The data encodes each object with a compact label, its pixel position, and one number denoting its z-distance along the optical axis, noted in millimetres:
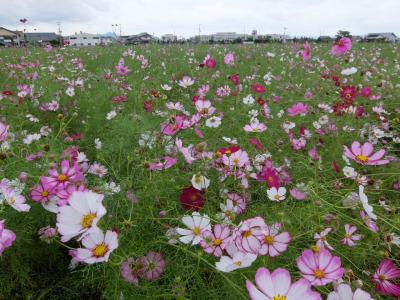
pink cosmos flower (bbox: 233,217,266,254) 757
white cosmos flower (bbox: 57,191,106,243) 728
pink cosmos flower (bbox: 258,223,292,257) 804
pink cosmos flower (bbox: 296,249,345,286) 696
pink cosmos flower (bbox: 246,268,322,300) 598
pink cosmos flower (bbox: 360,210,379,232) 900
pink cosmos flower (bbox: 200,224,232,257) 798
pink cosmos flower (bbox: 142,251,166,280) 874
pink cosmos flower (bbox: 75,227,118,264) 684
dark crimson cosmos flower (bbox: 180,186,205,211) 1062
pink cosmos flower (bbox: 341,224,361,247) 939
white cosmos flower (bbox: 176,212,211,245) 845
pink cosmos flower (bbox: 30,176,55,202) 893
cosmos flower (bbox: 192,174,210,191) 1005
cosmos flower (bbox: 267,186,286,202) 1112
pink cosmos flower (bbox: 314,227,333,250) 830
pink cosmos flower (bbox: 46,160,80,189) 901
